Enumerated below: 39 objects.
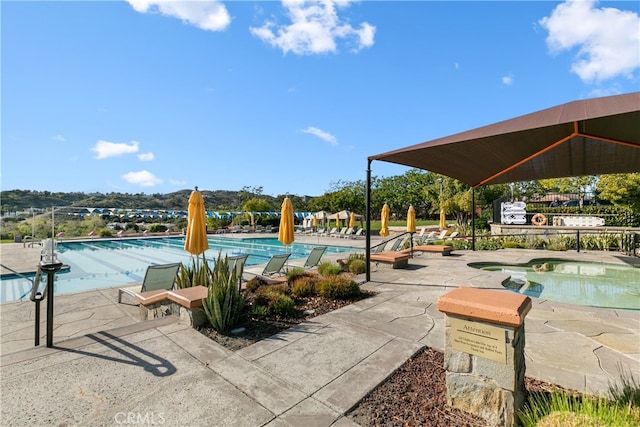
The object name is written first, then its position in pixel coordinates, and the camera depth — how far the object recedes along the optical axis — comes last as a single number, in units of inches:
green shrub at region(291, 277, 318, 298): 219.9
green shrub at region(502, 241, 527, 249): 524.6
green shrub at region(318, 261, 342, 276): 293.4
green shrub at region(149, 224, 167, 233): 1132.5
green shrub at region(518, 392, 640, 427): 66.3
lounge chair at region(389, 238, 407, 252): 486.7
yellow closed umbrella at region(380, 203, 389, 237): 508.1
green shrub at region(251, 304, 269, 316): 171.8
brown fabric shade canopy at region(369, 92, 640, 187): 148.0
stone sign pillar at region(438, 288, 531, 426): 79.4
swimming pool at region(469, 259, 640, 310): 246.1
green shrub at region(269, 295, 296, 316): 178.7
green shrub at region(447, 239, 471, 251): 535.2
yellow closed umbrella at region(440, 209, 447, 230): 661.7
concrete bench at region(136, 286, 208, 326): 155.6
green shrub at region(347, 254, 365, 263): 342.3
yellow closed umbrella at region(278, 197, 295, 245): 333.1
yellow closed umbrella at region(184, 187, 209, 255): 237.0
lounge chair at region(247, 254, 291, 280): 312.3
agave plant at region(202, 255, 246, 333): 151.7
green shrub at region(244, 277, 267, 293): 244.8
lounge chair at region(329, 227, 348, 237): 968.9
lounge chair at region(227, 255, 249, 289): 273.7
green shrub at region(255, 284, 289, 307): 186.2
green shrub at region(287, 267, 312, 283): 258.1
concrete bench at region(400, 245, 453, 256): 441.1
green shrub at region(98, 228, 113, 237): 995.9
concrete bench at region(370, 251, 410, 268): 330.6
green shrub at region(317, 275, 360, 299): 213.3
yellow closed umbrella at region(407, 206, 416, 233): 467.8
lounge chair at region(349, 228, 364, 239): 944.3
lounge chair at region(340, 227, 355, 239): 952.3
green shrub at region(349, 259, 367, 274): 309.3
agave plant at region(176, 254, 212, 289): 209.3
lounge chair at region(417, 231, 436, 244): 609.1
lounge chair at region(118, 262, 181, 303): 228.2
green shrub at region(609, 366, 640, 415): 75.0
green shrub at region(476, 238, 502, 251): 517.0
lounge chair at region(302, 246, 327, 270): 366.9
